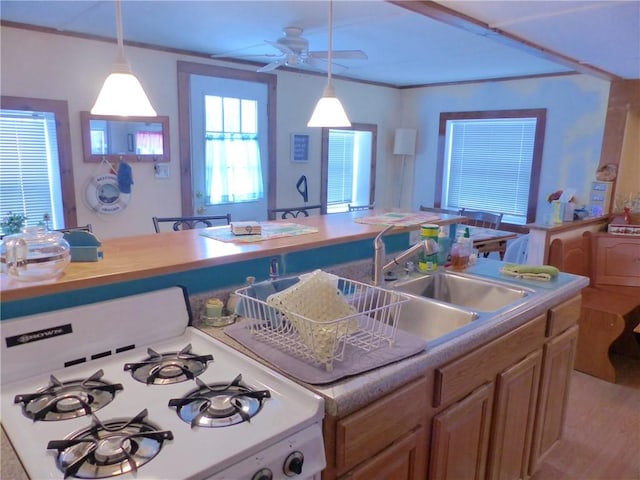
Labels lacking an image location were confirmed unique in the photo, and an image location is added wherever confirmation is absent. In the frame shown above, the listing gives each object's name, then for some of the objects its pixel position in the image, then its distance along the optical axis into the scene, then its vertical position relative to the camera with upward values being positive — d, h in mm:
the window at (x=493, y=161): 4836 +48
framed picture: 4829 +147
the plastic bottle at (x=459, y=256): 2230 -432
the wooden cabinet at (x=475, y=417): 1180 -789
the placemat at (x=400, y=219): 2166 -266
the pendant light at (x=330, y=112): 2123 +228
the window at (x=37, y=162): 3248 -49
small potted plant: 3170 -468
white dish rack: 1175 -441
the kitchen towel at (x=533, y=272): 2086 -475
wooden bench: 2971 -876
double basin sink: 1705 -549
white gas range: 888 -556
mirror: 3518 +150
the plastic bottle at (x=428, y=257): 2045 -422
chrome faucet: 1774 -348
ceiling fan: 3053 +740
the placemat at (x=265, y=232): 1750 -286
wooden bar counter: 1220 -315
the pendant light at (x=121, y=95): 1471 +199
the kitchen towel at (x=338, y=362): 1143 -514
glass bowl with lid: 1186 -258
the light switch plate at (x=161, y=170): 3897 -99
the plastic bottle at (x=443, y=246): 2139 -378
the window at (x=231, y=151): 4238 +82
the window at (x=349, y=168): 5379 -67
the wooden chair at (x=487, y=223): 4020 -618
